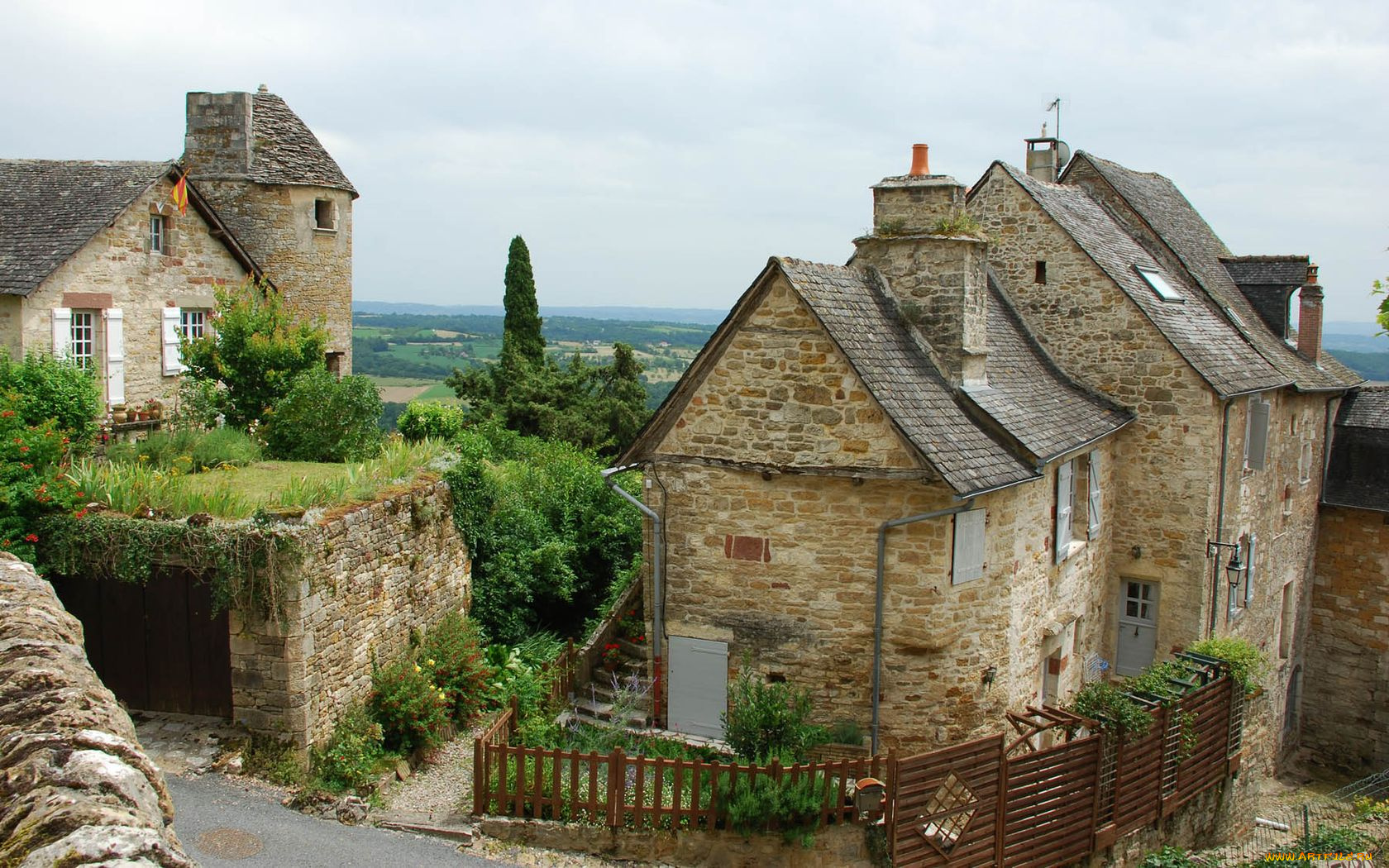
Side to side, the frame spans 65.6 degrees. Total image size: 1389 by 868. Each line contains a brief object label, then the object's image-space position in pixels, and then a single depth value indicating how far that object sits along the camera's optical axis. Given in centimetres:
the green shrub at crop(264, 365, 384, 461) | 1595
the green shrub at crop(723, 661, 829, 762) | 1195
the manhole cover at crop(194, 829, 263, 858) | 966
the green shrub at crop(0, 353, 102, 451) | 1323
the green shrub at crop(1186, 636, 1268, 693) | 1470
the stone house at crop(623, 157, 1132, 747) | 1246
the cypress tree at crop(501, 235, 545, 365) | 3167
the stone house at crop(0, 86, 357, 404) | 1705
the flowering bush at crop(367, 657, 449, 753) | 1248
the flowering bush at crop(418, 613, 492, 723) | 1351
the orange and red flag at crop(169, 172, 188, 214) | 1895
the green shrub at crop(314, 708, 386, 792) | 1156
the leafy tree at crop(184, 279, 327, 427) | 1723
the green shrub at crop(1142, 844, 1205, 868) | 1298
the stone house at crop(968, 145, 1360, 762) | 1708
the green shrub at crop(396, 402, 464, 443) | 2106
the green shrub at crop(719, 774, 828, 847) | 1098
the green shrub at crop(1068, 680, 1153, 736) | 1245
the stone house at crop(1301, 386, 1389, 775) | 2220
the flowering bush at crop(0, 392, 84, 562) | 1126
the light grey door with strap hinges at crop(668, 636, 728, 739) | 1338
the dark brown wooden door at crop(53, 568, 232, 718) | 1161
